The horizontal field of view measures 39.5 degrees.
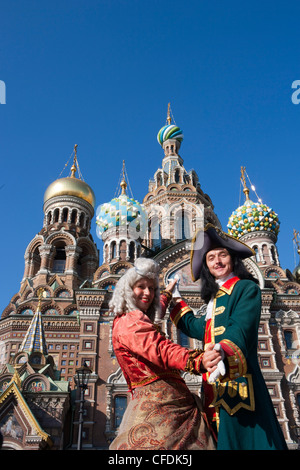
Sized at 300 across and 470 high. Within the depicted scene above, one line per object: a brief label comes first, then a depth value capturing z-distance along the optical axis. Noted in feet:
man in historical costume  9.33
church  48.39
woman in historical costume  9.16
